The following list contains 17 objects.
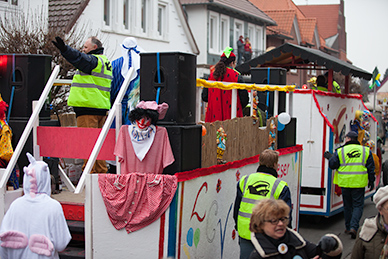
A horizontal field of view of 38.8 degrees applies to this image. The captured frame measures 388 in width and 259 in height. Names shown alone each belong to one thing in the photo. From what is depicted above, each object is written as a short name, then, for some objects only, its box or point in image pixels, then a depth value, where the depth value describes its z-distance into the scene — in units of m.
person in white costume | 4.31
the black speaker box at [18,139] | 6.38
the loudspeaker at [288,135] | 9.01
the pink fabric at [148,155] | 5.43
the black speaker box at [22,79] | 6.54
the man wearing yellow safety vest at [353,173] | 9.37
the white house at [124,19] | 18.88
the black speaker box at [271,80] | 9.51
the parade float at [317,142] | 10.40
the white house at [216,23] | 28.73
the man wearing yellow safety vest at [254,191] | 5.27
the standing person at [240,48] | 29.91
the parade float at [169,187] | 5.35
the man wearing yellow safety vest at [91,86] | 6.45
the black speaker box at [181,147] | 5.43
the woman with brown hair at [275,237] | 3.82
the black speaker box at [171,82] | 5.52
